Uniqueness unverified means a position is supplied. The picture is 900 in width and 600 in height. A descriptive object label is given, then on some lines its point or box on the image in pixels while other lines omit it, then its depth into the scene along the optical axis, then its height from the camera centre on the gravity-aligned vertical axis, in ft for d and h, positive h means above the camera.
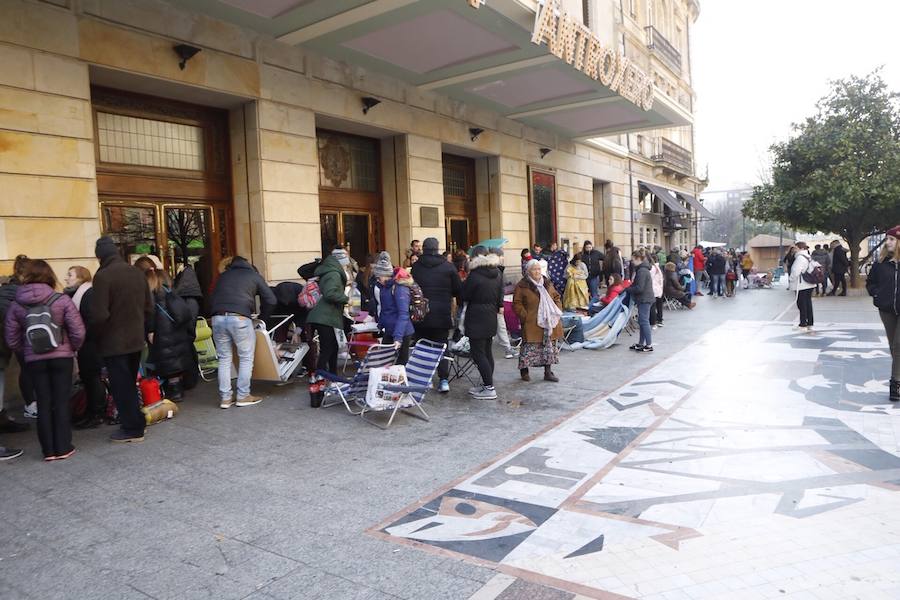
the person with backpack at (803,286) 37.35 -1.77
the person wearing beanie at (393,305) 23.20 -1.25
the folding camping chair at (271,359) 23.75 -3.34
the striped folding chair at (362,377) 22.13 -3.75
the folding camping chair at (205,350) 27.35 -3.23
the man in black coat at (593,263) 51.88 +0.18
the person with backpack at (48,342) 16.80 -1.58
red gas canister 21.20 -3.83
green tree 60.08 +9.01
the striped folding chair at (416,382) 20.17 -3.83
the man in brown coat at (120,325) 18.38 -1.28
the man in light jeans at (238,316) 22.04 -1.37
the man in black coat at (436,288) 24.16 -0.68
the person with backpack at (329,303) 23.70 -1.10
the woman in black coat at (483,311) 24.04 -1.69
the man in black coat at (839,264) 59.72 -0.83
